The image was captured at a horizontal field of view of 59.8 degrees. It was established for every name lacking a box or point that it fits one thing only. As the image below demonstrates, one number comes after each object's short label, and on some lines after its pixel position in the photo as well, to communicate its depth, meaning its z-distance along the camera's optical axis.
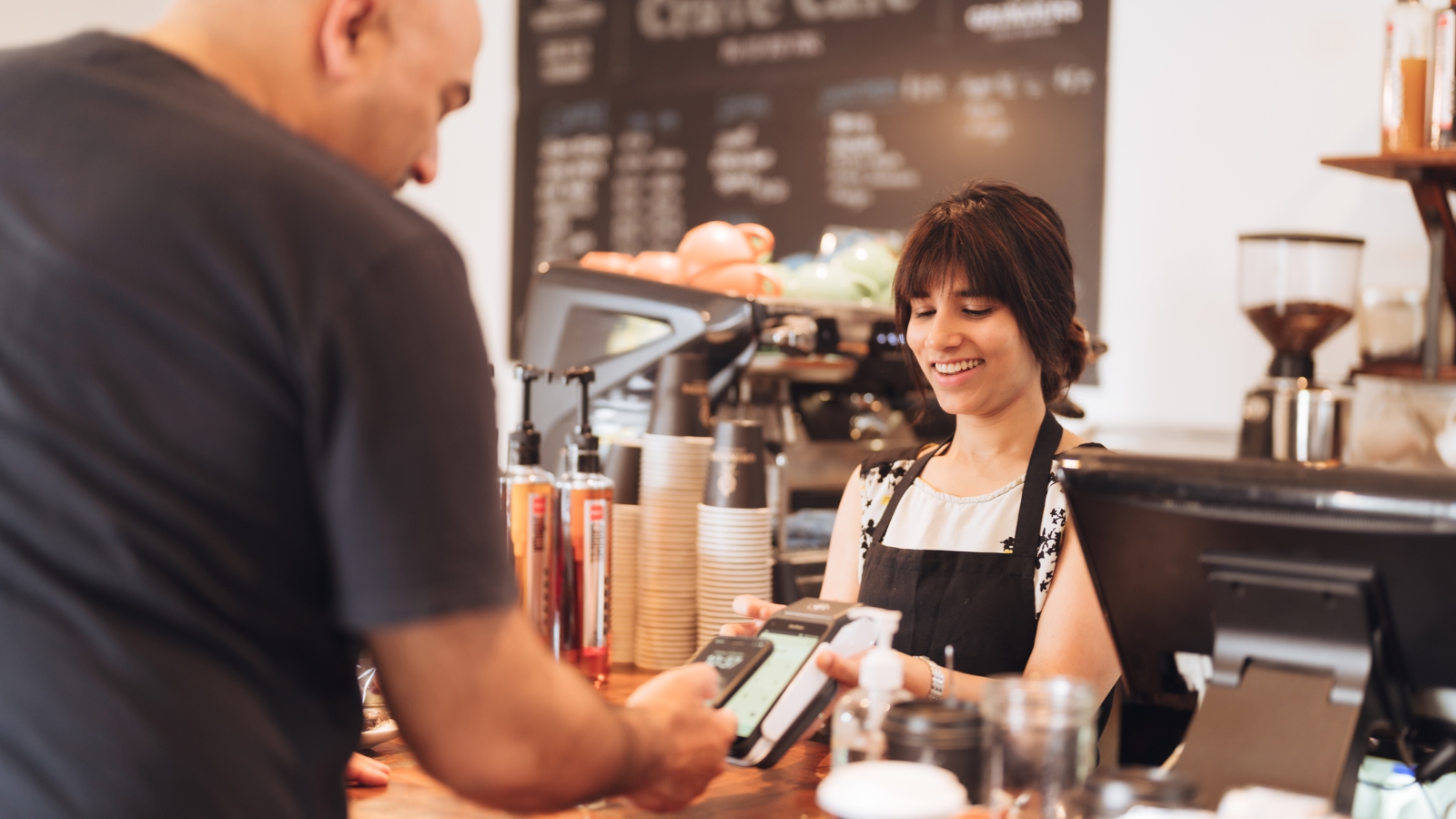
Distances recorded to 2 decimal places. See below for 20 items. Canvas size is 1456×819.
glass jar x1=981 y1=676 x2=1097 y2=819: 0.98
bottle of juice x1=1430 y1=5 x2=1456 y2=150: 2.60
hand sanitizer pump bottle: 1.08
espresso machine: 2.21
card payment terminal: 1.19
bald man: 0.76
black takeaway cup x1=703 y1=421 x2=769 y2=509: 1.85
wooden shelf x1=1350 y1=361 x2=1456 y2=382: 2.73
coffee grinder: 2.73
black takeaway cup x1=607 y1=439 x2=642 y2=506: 2.02
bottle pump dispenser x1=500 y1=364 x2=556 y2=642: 1.72
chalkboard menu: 3.57
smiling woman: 1.71
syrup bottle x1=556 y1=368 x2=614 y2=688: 1.74
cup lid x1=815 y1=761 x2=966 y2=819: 0.90
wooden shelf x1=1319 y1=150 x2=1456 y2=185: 2.61
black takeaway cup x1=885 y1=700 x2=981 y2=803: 1.02
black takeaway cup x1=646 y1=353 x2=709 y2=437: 2.00
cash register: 0.97
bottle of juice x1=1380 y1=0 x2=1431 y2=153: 2.63
